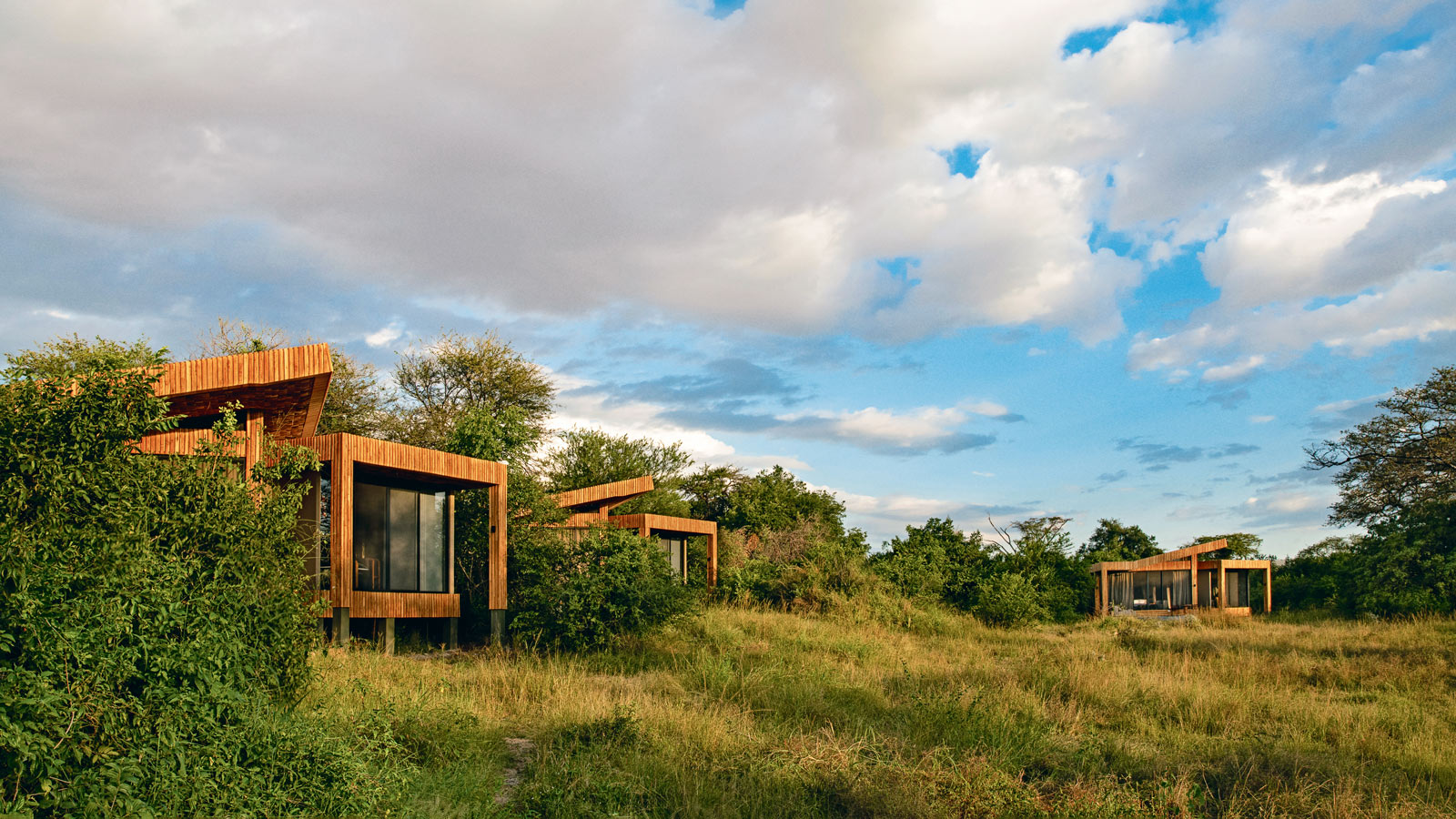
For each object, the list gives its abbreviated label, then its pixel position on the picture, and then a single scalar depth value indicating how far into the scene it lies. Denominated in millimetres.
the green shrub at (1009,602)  22500
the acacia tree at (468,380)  37188
